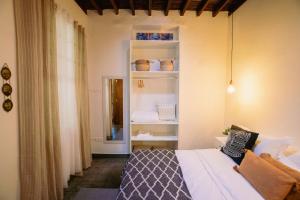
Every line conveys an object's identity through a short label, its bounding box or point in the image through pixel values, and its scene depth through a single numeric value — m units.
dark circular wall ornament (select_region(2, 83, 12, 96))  1.48
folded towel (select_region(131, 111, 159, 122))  3.33
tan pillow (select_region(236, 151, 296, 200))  1.34
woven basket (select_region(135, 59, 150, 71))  3.25
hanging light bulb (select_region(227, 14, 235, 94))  3.11
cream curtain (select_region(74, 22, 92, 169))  2.83
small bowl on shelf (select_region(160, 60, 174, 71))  3.28
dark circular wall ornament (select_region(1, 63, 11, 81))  1.46
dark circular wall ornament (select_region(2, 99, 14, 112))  1.48
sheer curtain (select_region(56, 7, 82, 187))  2.36
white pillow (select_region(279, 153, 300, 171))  1.72
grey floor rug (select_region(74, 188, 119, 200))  2.20
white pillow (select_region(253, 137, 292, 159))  1.91
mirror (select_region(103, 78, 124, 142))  3.59
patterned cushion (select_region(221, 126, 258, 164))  2.11
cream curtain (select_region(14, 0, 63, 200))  1.64
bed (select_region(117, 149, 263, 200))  1.47
